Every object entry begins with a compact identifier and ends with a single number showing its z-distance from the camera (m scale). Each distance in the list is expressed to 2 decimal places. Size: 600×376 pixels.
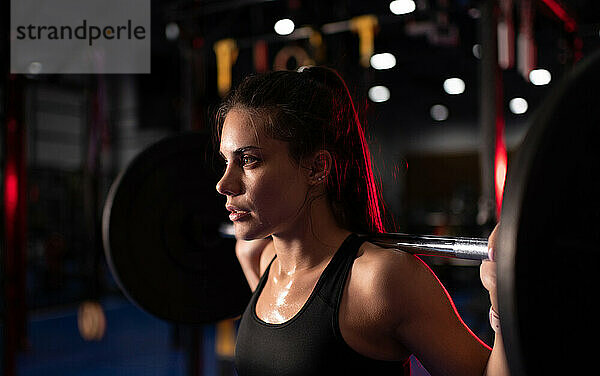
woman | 0.98
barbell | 0.58
